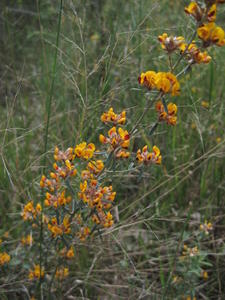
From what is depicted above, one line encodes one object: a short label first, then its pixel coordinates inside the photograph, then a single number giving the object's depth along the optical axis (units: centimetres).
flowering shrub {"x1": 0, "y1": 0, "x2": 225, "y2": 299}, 45
